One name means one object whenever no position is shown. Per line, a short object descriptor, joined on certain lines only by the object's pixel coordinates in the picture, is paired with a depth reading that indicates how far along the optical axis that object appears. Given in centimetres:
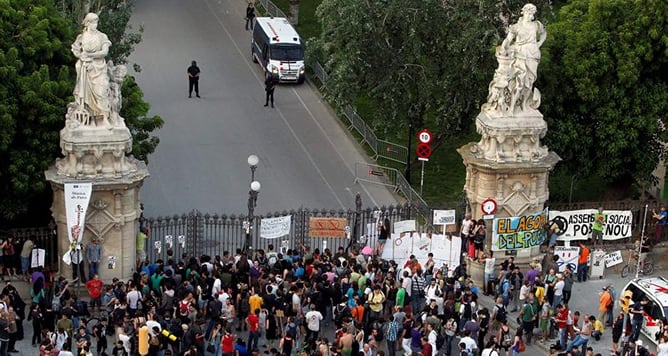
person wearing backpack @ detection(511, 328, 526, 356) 3497
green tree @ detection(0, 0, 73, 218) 3762
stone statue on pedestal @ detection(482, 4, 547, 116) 3888
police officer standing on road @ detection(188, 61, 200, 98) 5434
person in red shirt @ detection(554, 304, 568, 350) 3597
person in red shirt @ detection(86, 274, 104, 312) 3659
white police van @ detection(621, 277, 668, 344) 3672
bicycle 4200
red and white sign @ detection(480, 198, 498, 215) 3972
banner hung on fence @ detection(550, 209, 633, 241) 4144
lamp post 3947
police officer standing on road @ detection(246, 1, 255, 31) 6294
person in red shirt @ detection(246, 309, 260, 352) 3531
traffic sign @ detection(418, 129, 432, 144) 4362
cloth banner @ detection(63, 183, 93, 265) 3631
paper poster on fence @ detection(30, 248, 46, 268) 3684
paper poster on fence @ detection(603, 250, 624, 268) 4172
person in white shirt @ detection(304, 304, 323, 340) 3510
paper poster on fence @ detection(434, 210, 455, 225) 4053
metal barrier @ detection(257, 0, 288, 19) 6338
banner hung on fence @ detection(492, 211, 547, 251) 4025
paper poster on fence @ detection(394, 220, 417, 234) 4028
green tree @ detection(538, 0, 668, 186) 4325
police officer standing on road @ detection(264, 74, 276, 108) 5372
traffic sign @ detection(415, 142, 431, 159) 4391
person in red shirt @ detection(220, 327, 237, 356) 3400
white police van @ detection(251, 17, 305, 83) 5631
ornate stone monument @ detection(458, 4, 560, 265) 3900
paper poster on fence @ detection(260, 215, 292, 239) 3950
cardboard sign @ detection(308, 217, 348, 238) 4019
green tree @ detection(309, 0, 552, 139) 4516
